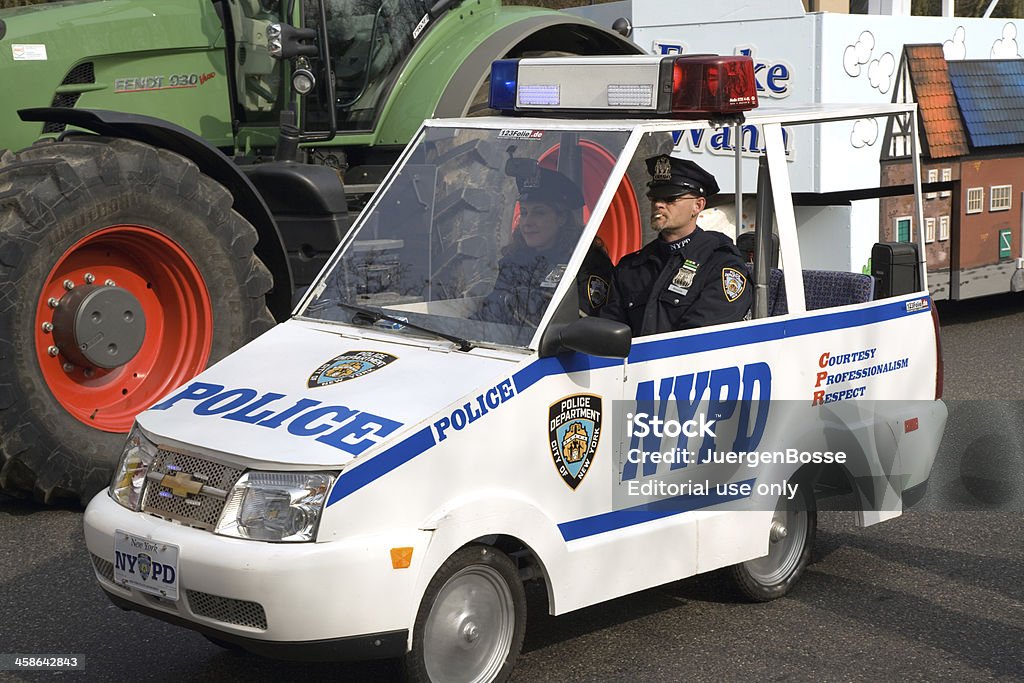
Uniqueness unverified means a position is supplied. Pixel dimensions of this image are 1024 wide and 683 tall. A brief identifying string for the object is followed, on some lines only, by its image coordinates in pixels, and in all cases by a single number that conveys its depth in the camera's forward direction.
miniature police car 3.81
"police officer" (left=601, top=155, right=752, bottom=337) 4.76
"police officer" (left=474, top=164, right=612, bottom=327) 4.42
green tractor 6.14
